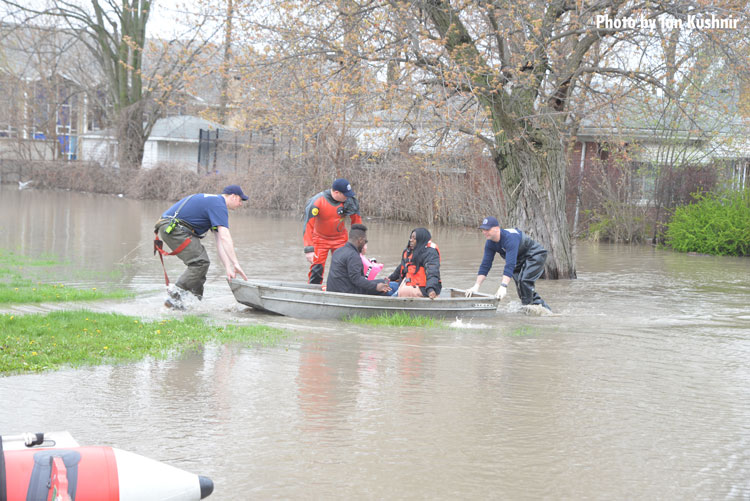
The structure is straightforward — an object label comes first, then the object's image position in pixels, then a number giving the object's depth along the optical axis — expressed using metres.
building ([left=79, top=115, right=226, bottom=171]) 52.91
